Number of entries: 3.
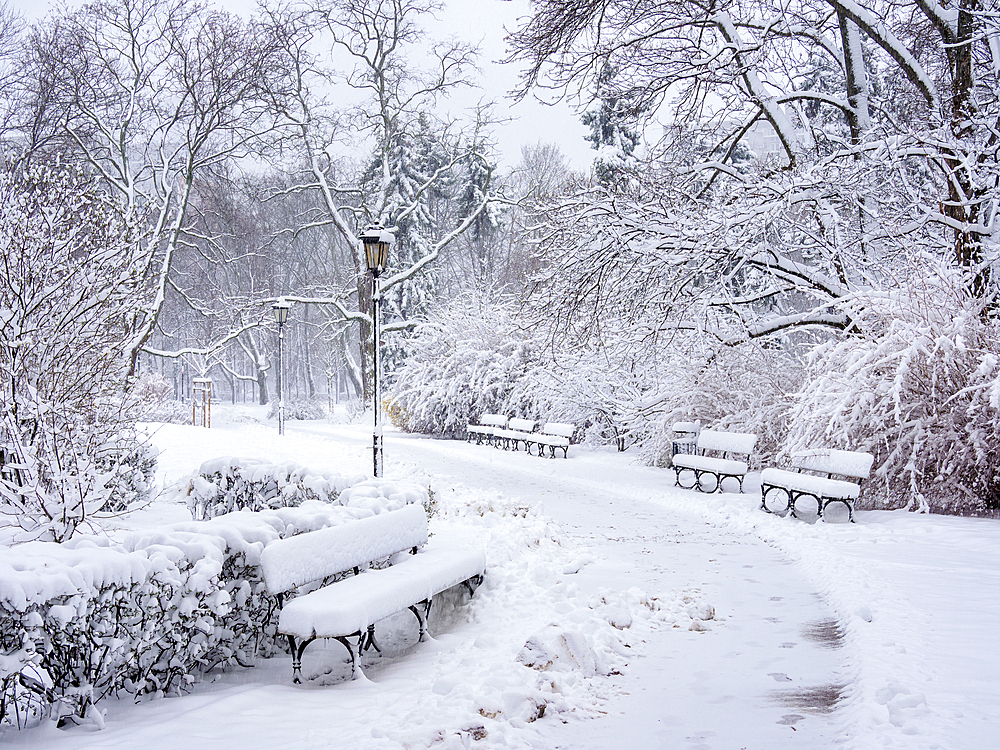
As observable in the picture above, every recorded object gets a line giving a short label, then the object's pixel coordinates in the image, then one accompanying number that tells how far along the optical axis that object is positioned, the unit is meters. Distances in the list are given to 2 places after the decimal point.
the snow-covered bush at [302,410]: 32.78
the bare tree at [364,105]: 22.58
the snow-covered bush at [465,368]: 22.44
